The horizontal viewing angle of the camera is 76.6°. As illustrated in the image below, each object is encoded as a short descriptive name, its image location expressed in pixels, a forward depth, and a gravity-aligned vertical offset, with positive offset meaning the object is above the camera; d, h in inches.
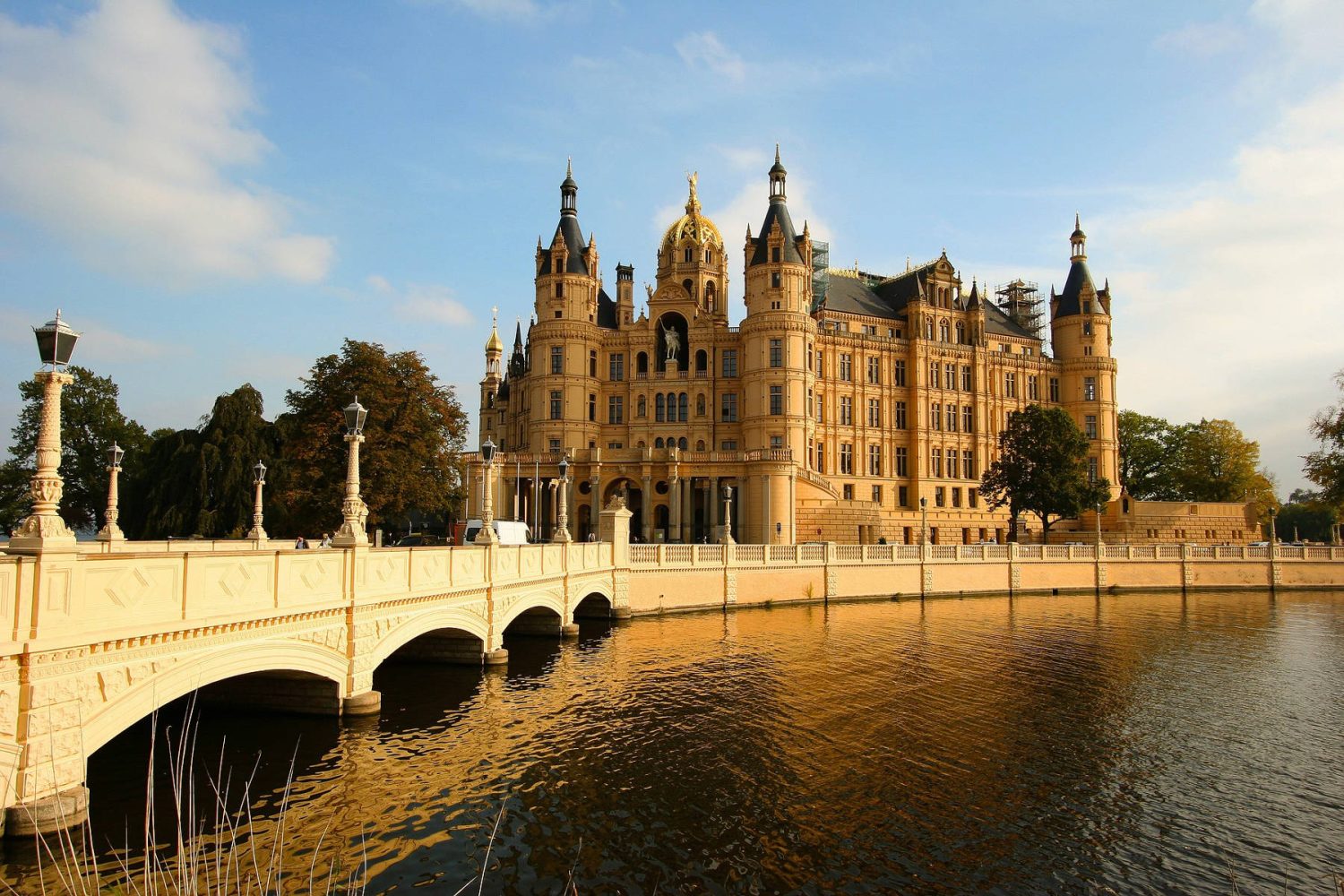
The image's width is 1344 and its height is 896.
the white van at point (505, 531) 1509.6 -44.0
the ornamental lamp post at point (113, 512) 941.8 -7.0
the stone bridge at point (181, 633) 382.9 -76.6
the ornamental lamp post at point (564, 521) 1181.7 -18.5
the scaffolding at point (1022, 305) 3408.0 +823.5
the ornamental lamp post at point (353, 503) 650.8 +3.0
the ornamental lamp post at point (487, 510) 886.4 -3.3
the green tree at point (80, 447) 2015.3 +140.8
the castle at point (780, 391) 2340.1 +385.1
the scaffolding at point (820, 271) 2960.1 +851.6
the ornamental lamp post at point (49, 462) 384.8 +20.3
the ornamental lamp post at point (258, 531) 1026.7 -31.2
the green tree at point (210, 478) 1931.6 +66.1
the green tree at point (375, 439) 1537.9 +126.5
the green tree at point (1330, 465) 2174.0 +118.6
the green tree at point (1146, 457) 3363.7 +210.6
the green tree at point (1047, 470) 2394.2 +115.1
